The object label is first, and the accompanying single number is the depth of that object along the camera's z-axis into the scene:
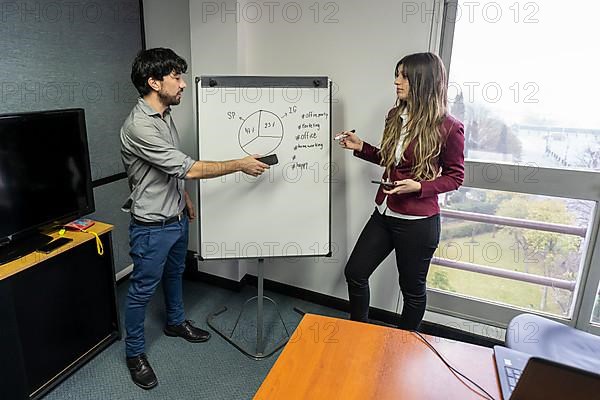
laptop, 0.74
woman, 1.84
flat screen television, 1.77
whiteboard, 2.08
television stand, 1.74
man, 1.85
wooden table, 1.12
